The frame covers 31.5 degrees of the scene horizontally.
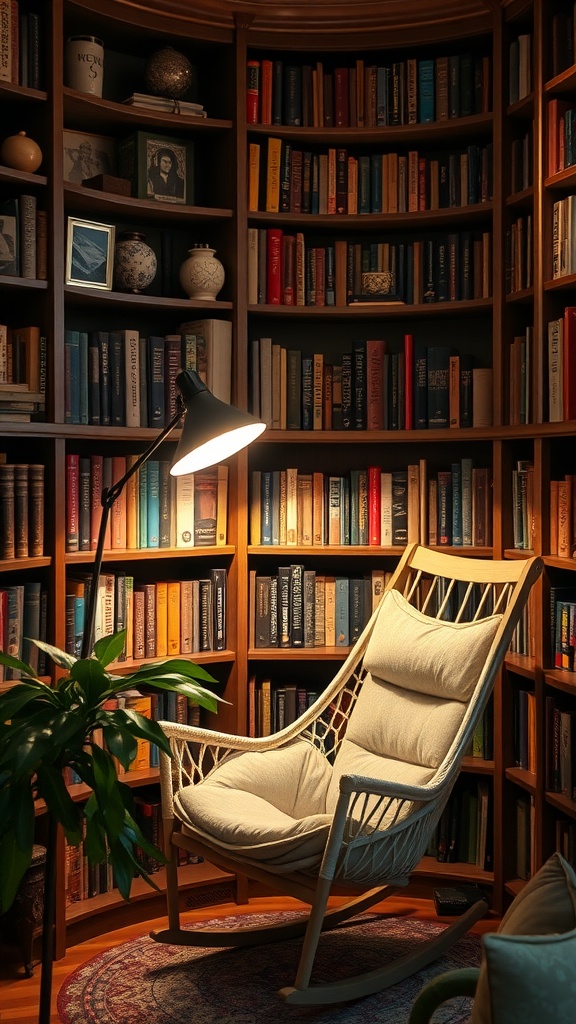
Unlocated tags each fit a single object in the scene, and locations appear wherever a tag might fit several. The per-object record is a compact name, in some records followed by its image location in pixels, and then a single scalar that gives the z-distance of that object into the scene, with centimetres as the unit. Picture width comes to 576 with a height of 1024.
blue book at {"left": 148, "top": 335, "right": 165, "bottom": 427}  326
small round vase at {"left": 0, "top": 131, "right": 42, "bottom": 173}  291
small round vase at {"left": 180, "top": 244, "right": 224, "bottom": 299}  329
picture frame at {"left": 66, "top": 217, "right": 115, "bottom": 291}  304
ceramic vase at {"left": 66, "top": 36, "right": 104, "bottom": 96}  309
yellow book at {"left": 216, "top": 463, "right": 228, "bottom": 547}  335
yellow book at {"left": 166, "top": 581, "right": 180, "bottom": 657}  328
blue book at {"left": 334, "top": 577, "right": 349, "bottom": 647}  343
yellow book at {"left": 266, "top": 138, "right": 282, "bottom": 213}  335
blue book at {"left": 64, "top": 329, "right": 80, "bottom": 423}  308
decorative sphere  326
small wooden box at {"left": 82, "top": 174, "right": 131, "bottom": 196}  313
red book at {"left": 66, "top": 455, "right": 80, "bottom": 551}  304
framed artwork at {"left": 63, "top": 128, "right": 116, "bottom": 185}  326
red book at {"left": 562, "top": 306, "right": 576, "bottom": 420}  290
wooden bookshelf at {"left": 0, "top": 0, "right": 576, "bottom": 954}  298
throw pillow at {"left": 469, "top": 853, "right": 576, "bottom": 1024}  117
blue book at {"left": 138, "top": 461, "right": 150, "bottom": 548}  322
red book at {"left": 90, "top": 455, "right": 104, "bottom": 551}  312
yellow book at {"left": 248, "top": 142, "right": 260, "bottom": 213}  333
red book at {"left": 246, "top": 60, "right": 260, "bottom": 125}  331
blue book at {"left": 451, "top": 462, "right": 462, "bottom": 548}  335
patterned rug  255
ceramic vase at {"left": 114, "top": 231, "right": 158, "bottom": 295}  322
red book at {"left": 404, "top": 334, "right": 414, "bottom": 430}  339
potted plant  201
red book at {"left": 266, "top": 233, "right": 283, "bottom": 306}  339
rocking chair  242
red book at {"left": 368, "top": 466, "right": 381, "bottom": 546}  342
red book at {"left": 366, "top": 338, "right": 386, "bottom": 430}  341
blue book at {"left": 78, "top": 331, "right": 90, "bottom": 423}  311
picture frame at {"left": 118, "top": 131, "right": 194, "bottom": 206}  327
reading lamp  228
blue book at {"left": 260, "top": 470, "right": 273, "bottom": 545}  341
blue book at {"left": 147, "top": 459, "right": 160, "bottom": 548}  324
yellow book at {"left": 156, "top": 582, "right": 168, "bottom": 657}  326
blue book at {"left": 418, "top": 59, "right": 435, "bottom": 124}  333
